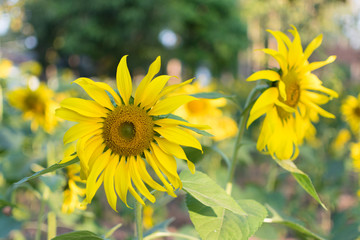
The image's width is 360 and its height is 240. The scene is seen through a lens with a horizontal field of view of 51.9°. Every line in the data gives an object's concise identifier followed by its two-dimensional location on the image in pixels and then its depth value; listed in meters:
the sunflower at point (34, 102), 1.92
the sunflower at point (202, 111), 2.06
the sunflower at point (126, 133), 0.59
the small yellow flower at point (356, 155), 1.48
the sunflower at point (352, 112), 2.32
